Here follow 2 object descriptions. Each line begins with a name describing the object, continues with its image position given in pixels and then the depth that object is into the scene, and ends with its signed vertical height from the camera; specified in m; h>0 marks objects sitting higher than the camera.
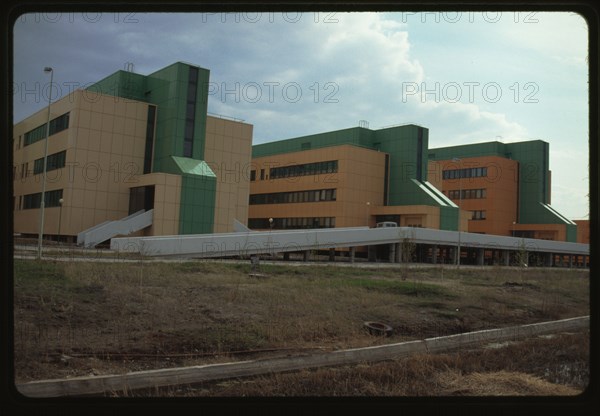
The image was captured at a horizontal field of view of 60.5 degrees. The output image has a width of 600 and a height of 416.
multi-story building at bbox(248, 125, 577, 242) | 52.78 +6.66
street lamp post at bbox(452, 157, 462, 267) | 63.28 +8.84
